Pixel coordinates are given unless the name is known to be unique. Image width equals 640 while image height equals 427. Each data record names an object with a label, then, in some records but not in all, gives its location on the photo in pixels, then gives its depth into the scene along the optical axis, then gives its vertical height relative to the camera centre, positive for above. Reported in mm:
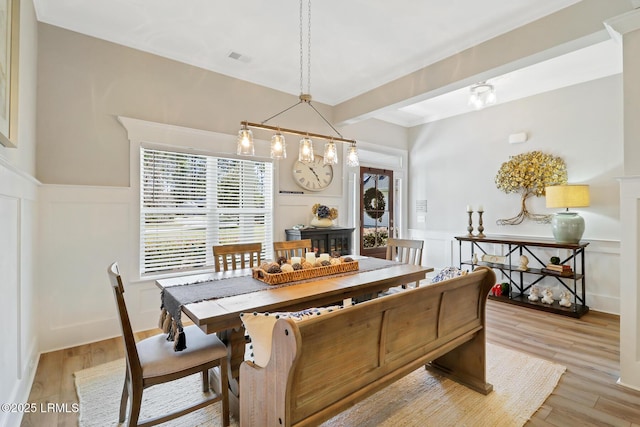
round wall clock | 4461 +624
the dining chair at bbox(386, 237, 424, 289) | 3361 -372
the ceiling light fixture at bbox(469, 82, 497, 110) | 4184 +1682
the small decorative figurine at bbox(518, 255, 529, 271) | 4220 -635
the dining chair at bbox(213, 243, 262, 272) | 2816 -338
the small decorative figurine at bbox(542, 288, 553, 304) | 3957 -1022
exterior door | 5594 +117
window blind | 3379 +113
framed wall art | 1516 +771
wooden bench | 1271 -682
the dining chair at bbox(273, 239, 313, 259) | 3230 -326
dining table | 1723 -510
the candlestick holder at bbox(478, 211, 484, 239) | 4726 -177
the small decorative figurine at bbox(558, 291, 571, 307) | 3844 -1036
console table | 3791 -712
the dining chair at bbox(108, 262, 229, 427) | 1614 -820
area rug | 1947 -1272
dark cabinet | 4121 -287
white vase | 4348 -80
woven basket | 2285 -448
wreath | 5664 +246
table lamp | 3736 +139
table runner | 1837 -500
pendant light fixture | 2336 +577
